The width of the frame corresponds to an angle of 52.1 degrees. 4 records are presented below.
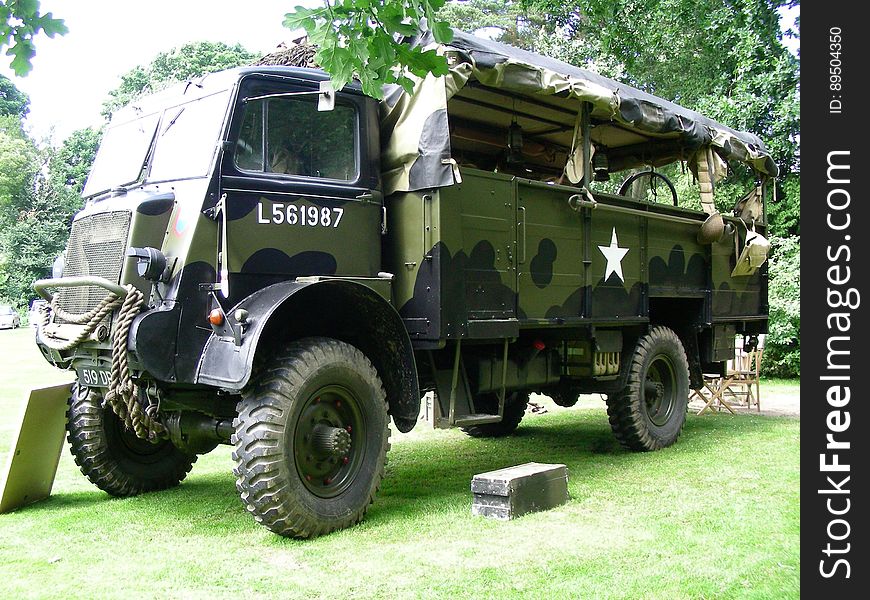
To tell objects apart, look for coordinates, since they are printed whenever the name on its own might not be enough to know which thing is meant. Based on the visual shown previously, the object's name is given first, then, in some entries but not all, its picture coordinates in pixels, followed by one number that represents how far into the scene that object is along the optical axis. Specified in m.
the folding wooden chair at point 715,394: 10.94
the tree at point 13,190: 36.09
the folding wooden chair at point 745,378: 11.48
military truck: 5.19
